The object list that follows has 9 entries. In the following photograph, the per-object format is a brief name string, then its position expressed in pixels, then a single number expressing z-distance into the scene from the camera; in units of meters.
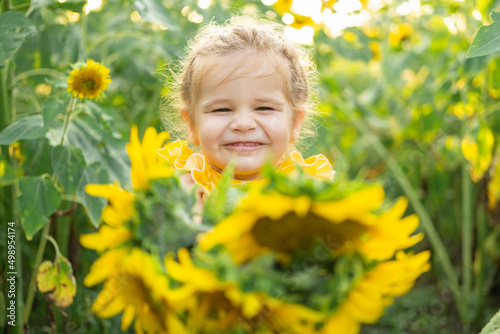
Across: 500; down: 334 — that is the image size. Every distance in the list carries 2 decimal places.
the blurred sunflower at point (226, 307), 0.85
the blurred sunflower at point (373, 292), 0.87
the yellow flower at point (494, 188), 1.63
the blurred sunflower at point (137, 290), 0.87
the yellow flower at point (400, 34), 2.17
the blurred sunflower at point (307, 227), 0.85
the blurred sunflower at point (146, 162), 0.89
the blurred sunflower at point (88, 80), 1.18
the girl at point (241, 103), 1.11
